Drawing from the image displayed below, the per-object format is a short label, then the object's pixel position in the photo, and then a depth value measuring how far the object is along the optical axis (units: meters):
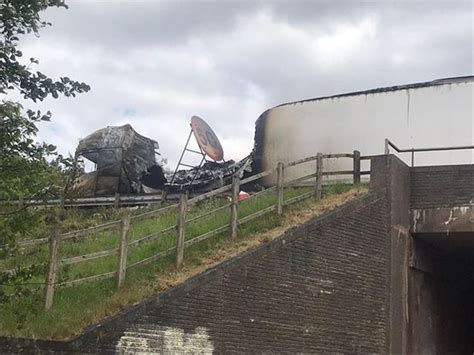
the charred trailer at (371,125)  19.81
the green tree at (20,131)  6.86
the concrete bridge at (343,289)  10.84
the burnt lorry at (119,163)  24.86
